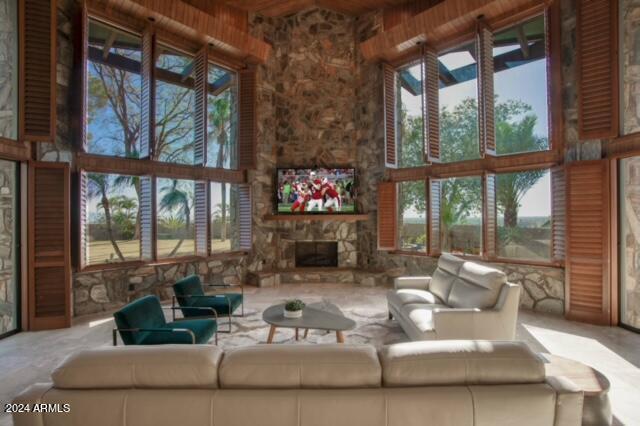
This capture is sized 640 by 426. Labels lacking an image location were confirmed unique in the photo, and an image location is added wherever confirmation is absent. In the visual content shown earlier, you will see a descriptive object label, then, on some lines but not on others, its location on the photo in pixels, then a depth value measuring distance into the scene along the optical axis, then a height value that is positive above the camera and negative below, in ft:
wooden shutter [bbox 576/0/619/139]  13.42 +6.19
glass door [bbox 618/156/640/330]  13.28 -1.04
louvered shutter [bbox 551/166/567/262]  15.15 +0.11
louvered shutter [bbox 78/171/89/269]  15.07 -0.06
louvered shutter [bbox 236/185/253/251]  21.97 -0.15
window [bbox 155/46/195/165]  18.80 +6.49
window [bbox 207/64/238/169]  20.95 +6.49
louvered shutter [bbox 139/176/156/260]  17.76 +0.29
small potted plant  11.12 -3.18
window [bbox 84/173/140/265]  16.10 -0.07
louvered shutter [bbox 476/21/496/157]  17.42 +6.79
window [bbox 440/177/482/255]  18.48 +0.04
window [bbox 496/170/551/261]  16.14 +0.06
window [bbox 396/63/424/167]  21.11 +6.60
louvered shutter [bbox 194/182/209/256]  20.02 -0.06
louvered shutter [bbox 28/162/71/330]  13.51 -1.21
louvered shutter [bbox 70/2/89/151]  15.02 +6.38
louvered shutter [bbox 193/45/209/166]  19.69 +6.53
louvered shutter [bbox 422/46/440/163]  19.58 +6.67
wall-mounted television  22.79 +1.71
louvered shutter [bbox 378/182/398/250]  21.57 +0.01
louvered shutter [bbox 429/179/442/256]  19.92 -0.01
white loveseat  9.82 -3.07
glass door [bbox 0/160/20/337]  13.08 -1.24
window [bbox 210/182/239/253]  20.89 -0.01
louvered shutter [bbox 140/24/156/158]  17.40 +6.37
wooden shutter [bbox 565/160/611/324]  13.66 -1.16
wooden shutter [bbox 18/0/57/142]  13.34 +6.12
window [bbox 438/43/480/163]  18.84 +6.62
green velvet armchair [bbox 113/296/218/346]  8.91 -3.28
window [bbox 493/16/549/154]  16.25 +6.57
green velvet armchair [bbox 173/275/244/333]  12.80 -3.38
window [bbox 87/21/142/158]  16.16 +6.47
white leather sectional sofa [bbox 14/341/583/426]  4.02 -2.20
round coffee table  10.36 -3.45
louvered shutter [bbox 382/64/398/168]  21.75 +6.48
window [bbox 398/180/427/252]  20.75 +0.00
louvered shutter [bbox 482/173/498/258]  17.49 -0.08
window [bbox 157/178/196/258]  18.63 -0.04
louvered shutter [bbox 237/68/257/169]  21.70 +5.97
